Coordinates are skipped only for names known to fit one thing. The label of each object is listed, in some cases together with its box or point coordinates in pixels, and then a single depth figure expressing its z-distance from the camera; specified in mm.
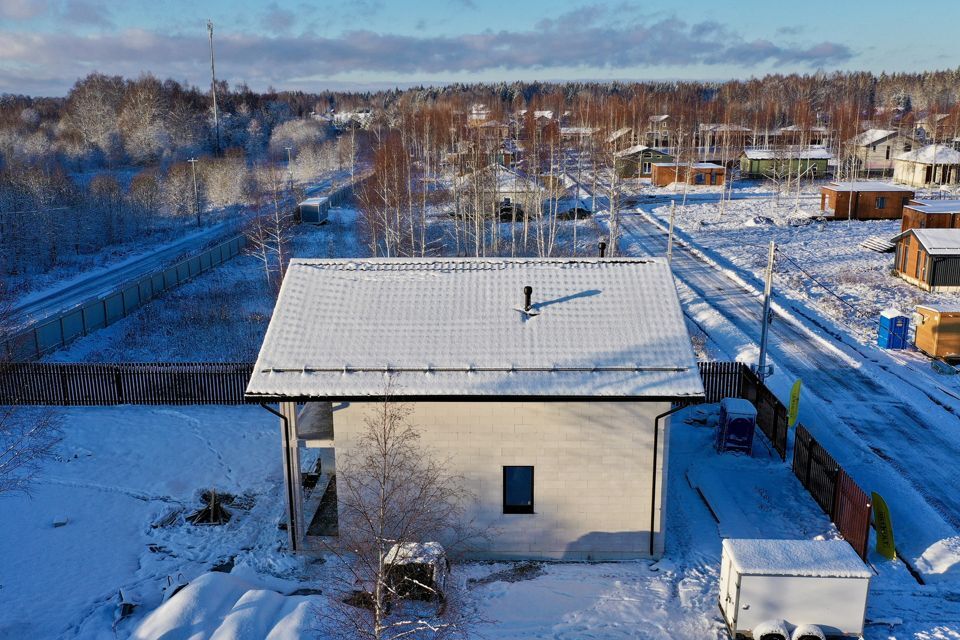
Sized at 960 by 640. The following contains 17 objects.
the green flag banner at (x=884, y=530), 15195
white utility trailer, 12570
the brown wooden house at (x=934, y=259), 35750
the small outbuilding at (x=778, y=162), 80938
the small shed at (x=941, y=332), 27031
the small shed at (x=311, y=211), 56562
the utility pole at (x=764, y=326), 22922
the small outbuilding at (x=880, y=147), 86438
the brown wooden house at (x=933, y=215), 42750
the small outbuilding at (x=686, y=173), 77375
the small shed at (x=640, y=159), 84494
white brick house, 14391
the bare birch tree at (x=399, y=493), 14164
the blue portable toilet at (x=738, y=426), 20062
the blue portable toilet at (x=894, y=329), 28391
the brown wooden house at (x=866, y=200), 56406
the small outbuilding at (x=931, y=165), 69812
